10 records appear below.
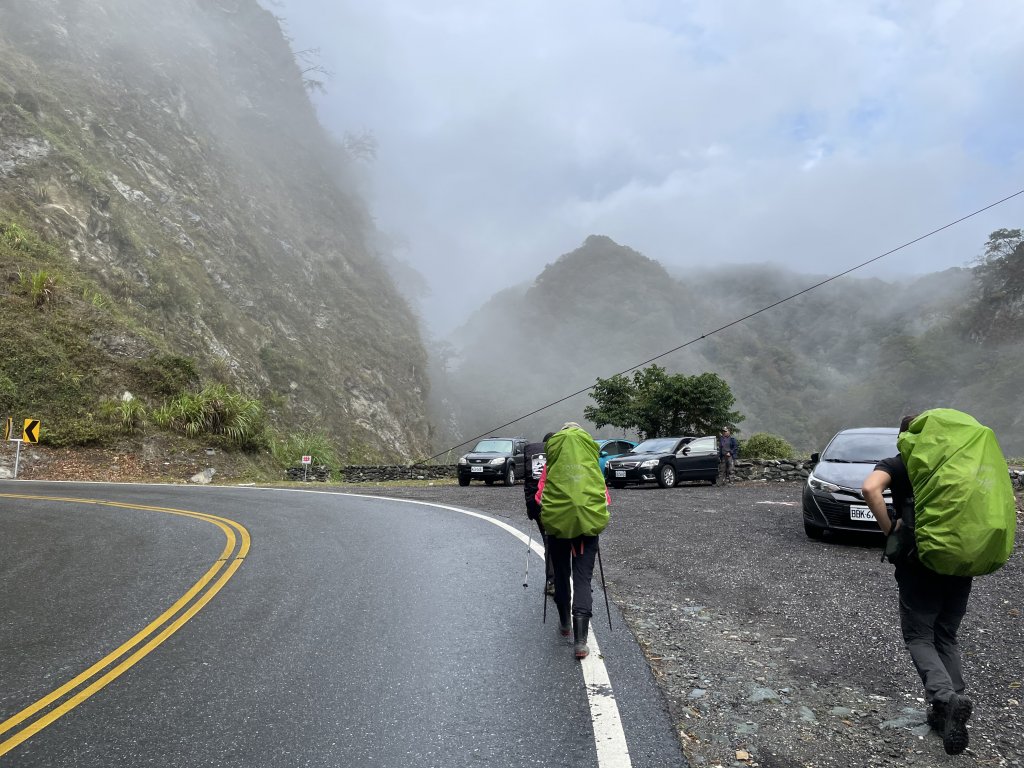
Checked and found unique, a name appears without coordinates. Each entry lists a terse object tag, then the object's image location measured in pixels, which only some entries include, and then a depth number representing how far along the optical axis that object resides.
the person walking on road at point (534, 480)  5.84
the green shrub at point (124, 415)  23.19
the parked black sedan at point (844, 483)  8.76
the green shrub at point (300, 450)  28.32
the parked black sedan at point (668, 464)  19.72
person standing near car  20.42
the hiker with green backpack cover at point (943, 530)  3.29
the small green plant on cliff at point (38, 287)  24.28
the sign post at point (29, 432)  20.75
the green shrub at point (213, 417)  24.39
